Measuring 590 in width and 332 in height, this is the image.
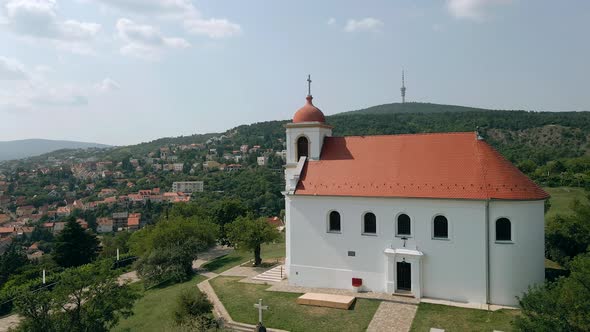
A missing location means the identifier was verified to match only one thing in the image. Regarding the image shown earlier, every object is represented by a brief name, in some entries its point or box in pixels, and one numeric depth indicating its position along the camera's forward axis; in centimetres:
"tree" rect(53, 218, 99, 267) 4778
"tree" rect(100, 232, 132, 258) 5971
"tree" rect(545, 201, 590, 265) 2806
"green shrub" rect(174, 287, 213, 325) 2095
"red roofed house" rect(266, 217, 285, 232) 6844
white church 2272
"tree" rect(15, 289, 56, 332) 1642
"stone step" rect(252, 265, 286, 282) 2936
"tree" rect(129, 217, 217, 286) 3350
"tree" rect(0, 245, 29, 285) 4671
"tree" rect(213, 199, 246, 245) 5291
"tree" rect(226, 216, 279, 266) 3322
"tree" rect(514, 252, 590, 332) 1389
